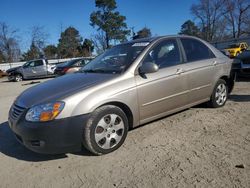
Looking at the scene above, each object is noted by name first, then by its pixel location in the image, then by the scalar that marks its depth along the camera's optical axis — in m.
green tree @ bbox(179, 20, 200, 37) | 52.69
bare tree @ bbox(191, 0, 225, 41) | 43.32
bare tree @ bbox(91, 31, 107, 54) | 38.26
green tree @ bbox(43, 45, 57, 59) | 39.84
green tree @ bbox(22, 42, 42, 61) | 37.47
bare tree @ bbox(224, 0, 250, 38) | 41.12
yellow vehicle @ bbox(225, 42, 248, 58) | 19.11
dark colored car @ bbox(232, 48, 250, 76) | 6.53
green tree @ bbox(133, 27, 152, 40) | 46.92
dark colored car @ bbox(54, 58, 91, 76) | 11.80
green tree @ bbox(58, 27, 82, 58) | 43.61
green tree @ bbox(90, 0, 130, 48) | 37.47
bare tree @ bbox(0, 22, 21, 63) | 34.96
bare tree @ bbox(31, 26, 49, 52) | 38.21
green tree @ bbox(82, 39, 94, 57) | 43.09
